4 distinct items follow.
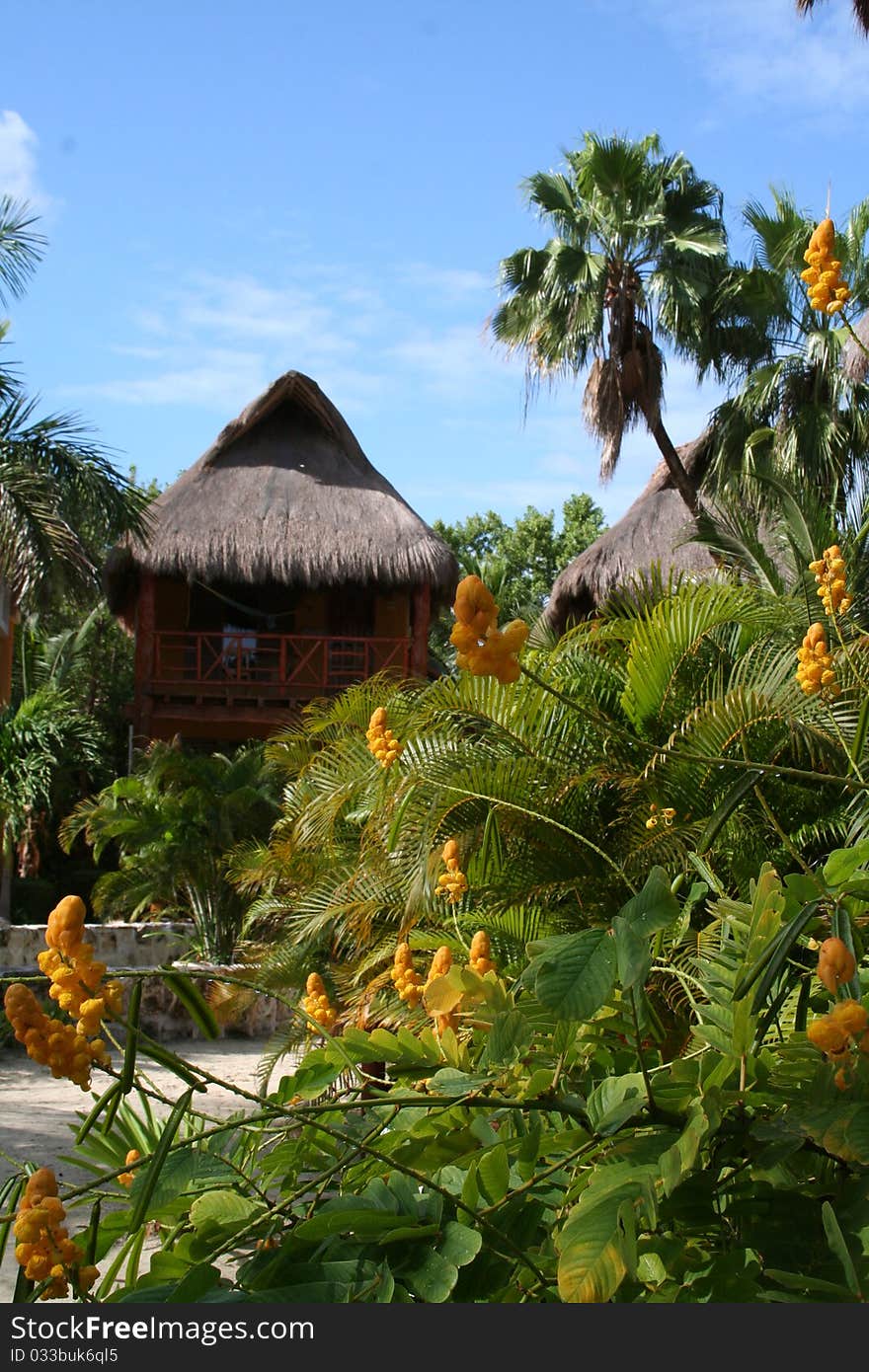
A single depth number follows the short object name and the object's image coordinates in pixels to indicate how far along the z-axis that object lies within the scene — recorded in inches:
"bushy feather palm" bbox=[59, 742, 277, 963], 489.4
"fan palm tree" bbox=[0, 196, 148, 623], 440.8
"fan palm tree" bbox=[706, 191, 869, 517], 543.2
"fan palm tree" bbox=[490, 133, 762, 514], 599.8
